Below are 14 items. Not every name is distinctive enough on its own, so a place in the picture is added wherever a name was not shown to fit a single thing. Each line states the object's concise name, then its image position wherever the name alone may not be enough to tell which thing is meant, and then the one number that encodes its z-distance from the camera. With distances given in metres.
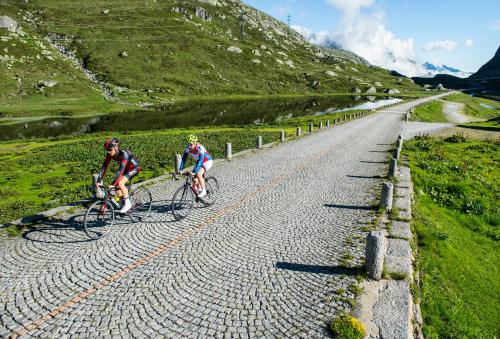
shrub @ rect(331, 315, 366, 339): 6.82
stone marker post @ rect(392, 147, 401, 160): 23.17
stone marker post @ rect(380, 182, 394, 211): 14.19
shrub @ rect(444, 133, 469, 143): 34.68
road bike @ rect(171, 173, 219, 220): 13.40
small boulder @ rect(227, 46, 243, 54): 187.32
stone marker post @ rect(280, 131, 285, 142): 34.80
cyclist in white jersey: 13.90
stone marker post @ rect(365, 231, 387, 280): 9.00
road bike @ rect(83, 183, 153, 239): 12.02
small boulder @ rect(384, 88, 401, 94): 184.55
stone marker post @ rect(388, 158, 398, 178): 19.73
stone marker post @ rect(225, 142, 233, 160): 25.41
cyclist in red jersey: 11.91
